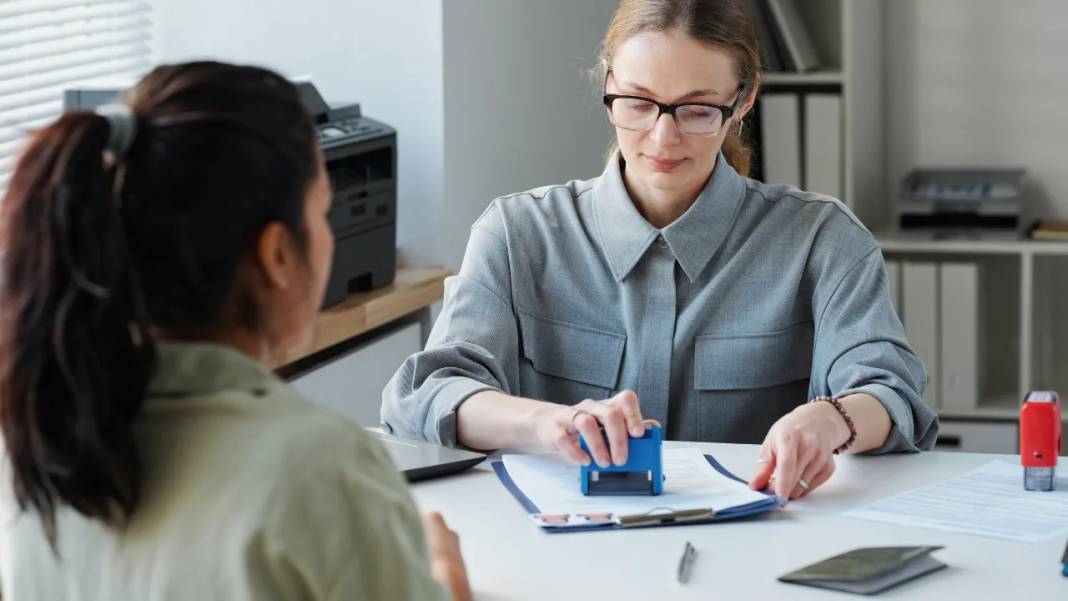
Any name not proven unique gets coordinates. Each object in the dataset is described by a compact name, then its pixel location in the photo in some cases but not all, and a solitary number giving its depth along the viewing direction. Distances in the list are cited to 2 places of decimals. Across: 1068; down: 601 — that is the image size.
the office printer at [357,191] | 2.66
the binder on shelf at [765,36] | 3.60
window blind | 2.65
